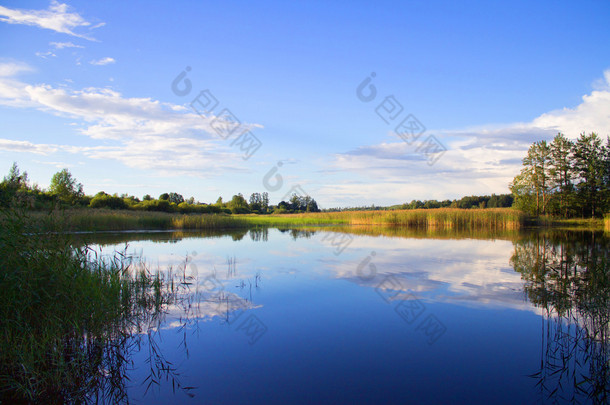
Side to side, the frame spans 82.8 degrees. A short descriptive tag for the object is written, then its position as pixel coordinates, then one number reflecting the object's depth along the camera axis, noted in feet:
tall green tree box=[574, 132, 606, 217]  95.19
